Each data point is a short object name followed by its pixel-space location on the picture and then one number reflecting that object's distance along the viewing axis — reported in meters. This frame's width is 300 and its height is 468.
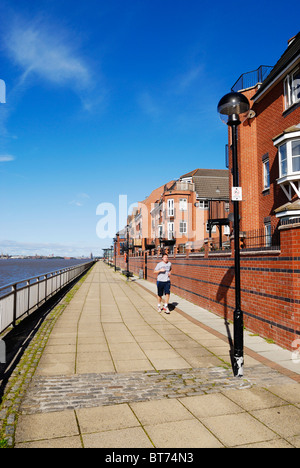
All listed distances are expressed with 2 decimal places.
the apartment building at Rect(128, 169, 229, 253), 41.94
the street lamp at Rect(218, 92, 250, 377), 5.35
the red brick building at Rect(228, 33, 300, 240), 14.03
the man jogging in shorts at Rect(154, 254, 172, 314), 11.36
